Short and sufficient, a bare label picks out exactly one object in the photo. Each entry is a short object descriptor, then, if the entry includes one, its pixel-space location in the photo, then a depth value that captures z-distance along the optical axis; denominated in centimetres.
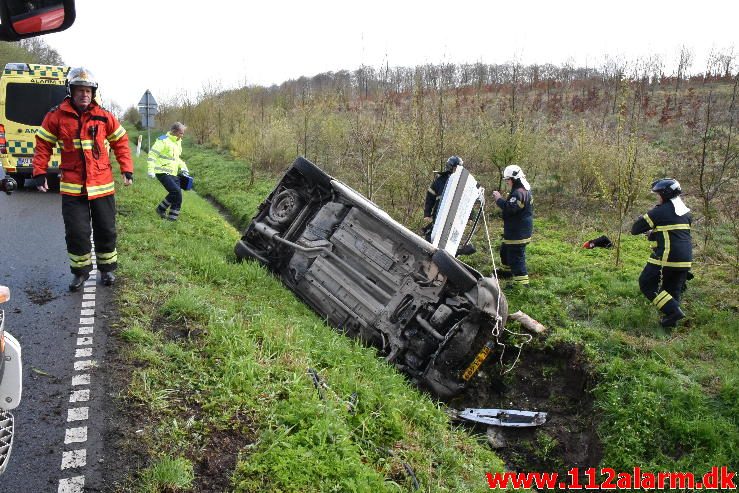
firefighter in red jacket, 443
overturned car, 440
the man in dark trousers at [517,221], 671
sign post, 1658
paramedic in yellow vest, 742
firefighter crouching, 538
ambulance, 963
